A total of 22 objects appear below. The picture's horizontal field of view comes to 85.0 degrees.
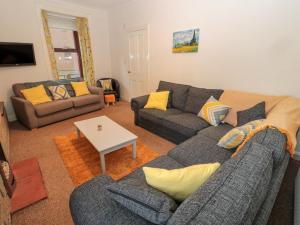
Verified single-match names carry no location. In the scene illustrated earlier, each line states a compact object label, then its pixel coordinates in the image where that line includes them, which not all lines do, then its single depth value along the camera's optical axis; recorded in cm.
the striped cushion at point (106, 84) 483
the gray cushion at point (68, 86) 396
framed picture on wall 296
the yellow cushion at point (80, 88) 401
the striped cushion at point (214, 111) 230
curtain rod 388
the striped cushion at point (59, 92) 366
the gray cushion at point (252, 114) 194
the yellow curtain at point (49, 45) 372
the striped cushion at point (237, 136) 149
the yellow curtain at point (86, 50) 440
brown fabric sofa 310
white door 398
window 417
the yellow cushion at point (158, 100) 301
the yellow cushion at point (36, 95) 329
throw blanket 119
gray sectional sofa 62
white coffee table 192
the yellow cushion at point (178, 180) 86
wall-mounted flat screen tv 330
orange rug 197
